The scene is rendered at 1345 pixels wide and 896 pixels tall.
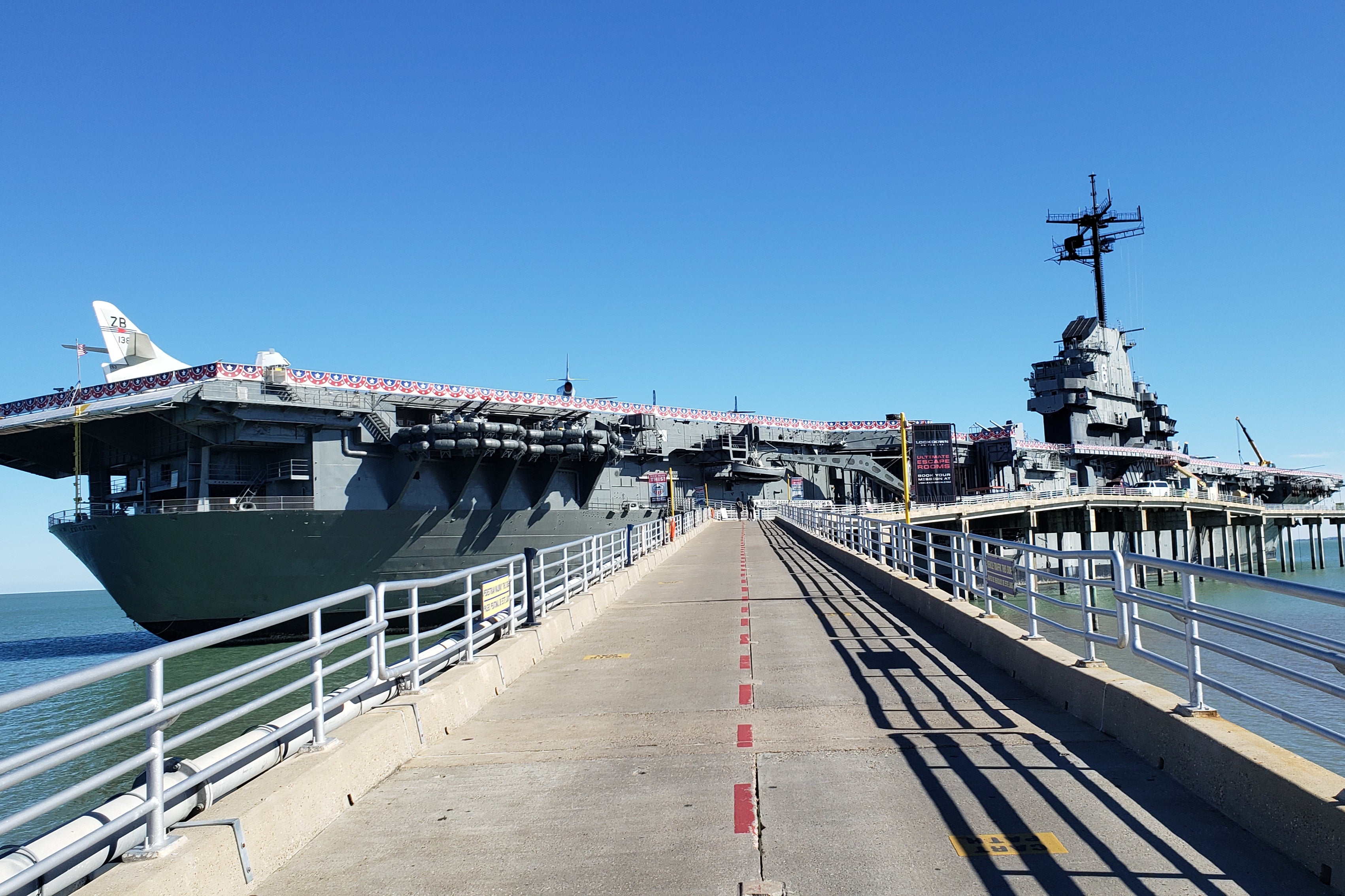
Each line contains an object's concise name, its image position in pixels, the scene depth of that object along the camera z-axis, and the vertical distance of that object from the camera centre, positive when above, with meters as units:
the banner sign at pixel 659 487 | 52.59 +0.78
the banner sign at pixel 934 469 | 61.88 +1.40
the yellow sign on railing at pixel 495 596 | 9.98 -1.04
